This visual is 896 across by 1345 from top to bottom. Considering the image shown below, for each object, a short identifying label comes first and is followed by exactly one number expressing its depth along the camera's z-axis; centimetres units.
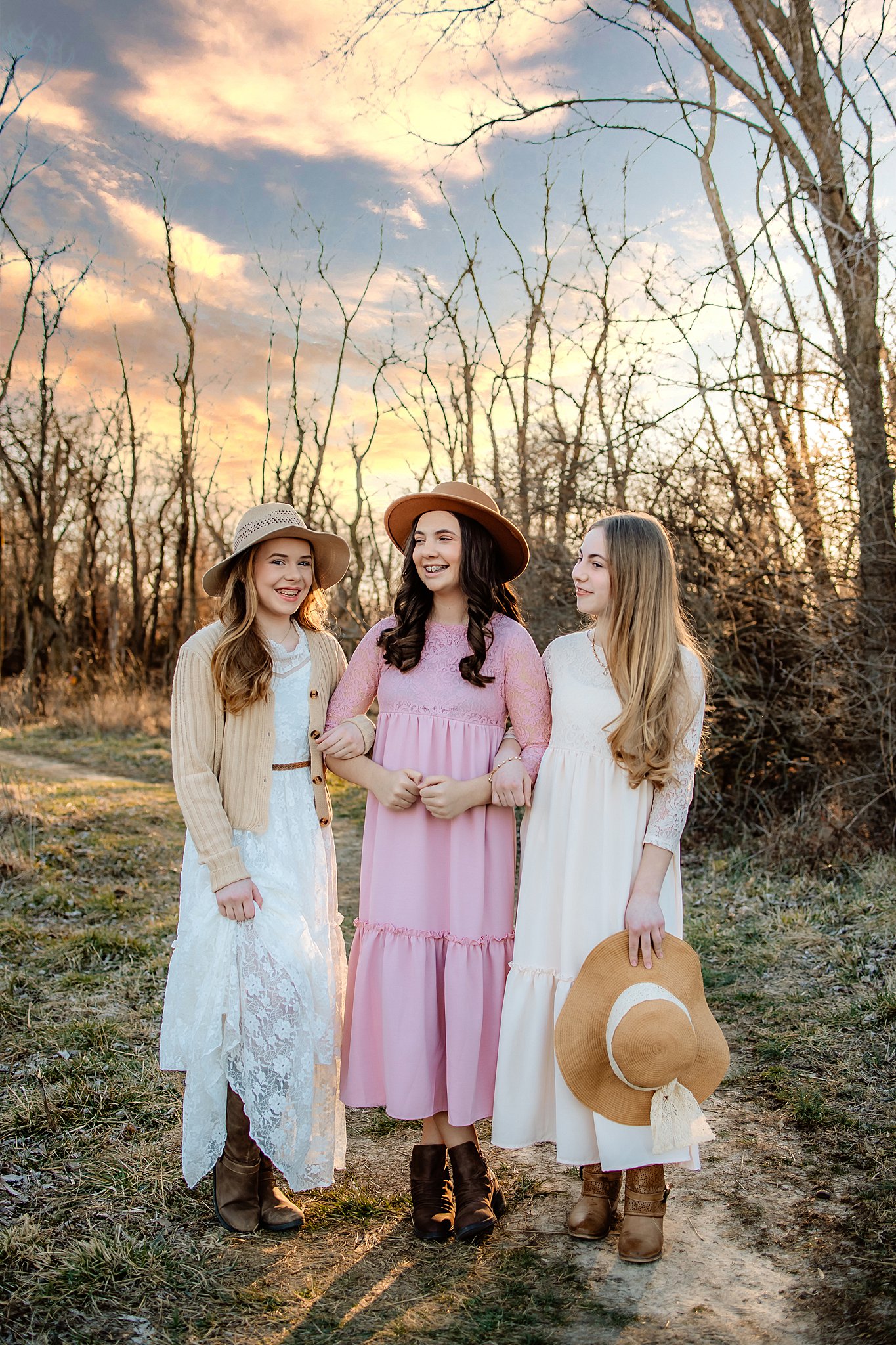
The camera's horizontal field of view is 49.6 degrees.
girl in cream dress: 266
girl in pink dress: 277
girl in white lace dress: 269
